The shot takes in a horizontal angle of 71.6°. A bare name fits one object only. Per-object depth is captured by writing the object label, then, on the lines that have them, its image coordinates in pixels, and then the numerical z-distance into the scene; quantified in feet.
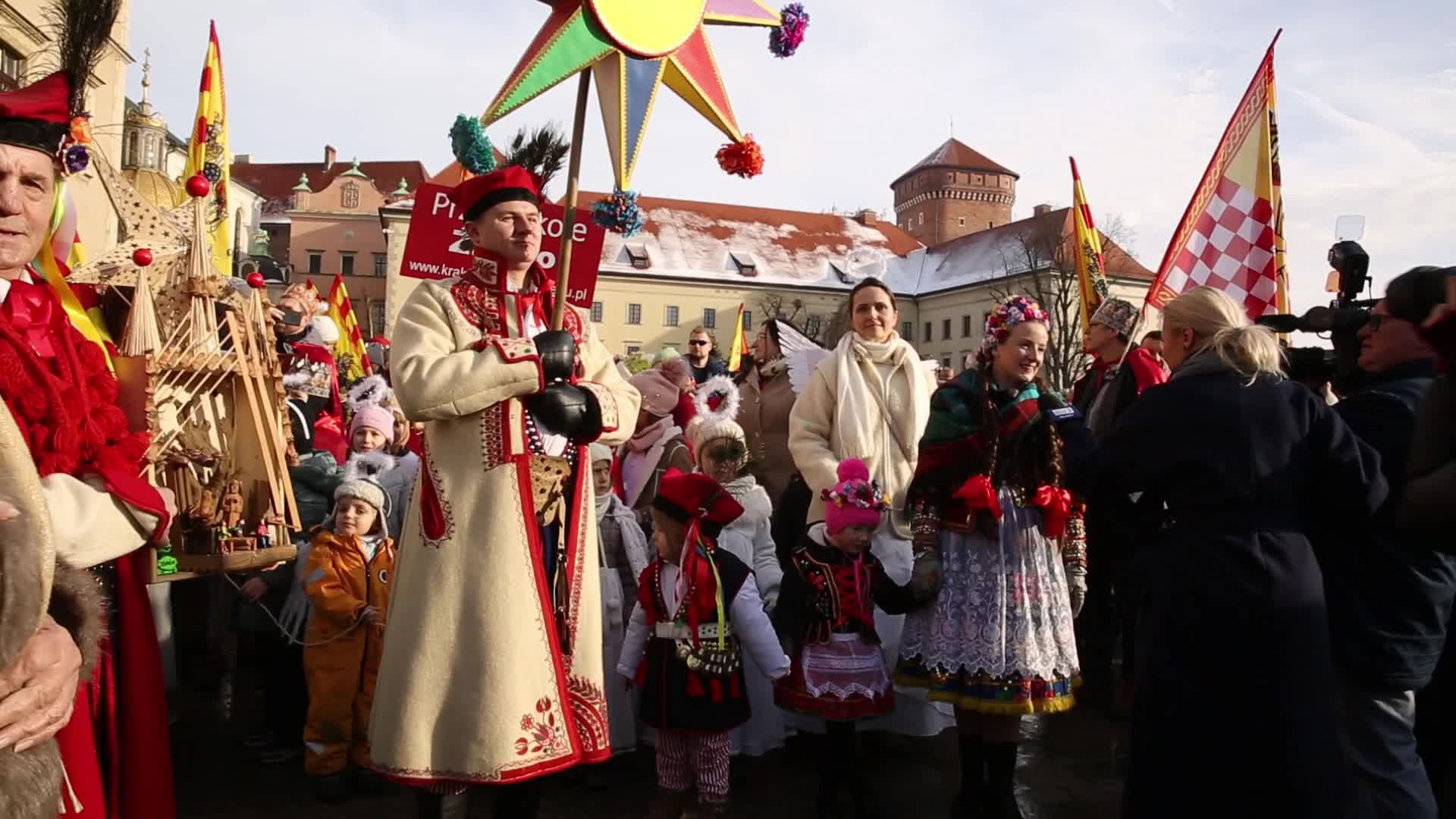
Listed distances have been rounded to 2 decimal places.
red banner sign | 17.02
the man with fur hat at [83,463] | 6.40
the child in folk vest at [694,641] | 13.20
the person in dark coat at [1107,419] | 17.88
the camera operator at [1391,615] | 10.15
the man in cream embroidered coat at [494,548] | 8.33
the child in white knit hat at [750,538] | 16.20
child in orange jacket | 13.94
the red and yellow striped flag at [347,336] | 39.40
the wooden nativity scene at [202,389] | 9.56
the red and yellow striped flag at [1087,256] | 25.29
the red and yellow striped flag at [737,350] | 43.88
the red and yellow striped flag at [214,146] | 17.57
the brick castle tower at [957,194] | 248.93
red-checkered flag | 19.47
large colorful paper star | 9.00
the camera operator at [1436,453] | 5.22
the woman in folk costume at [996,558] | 12.57
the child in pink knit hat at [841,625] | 13.39
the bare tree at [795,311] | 178.91
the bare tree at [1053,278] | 115.03
